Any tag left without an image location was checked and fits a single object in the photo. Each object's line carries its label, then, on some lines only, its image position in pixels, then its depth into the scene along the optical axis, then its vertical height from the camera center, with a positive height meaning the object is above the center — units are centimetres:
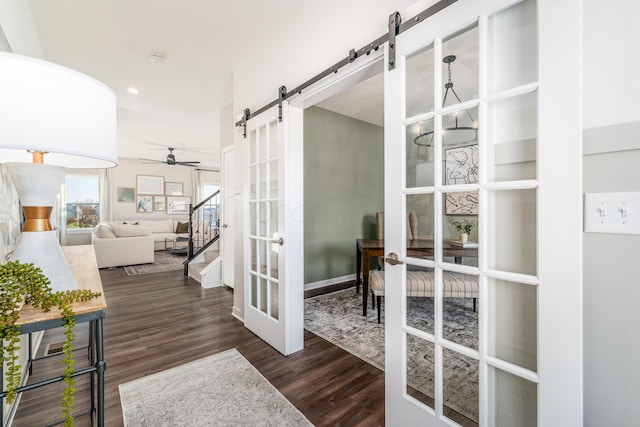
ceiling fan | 637 +126
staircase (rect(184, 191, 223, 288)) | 416 -89
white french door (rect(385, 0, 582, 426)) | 90 +1
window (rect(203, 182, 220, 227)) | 954 +76
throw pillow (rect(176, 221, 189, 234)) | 806 -46
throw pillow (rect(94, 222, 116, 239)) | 543 -38
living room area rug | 512 -108
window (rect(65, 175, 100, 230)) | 728 +34
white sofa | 529 -63
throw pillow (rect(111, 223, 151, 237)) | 559 -35
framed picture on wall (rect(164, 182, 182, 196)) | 878 +79
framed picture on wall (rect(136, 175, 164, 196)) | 827 +87
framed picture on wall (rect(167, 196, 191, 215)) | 883 +25
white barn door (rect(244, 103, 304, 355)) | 221 -22
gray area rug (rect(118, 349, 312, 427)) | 154 -116
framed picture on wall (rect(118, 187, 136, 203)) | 797 +53
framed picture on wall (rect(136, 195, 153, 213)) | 827 +27
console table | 89 -36
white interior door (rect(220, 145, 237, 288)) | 407 -6
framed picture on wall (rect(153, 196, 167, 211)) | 856 +31
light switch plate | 82 -1
